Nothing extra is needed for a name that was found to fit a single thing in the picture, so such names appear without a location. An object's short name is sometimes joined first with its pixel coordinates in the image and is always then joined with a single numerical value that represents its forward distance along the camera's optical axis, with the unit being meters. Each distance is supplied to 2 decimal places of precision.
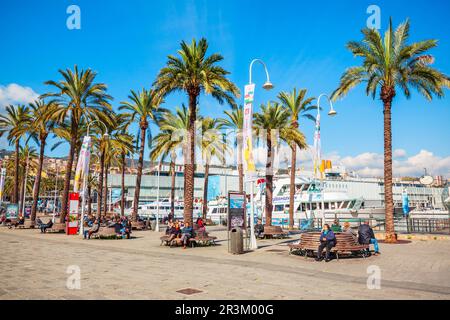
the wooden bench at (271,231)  22.12
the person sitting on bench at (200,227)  19.15
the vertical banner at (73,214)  25.89
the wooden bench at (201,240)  18.36
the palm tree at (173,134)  32.16
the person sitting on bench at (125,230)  23.47
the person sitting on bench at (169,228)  19.14
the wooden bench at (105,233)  22.91
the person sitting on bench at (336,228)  16.17
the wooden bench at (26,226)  35.38
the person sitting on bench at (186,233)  17.64
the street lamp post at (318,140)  22.30
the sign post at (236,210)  16.85
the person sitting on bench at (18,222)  34.47
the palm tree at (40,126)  29.69
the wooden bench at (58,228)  28.80
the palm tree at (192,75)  20.64
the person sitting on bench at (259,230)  22.42
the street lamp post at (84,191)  26.34
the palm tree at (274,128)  26.36
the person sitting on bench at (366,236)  14.27
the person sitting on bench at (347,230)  15.04
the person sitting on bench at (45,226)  28.31
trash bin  15.19
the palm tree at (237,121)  35.47
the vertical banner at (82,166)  26.61
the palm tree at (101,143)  37.09
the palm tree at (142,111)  33.50
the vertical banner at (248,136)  16.78
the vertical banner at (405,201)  39.16
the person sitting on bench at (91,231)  22.88
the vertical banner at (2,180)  41.86
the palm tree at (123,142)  38.00
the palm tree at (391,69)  19.06
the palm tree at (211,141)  37.91
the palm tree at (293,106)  31.44
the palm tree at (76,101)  29.14
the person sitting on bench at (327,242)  12.79
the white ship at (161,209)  68.99
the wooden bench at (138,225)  32.74
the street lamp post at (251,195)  16.55
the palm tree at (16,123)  39.03
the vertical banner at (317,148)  22.27
